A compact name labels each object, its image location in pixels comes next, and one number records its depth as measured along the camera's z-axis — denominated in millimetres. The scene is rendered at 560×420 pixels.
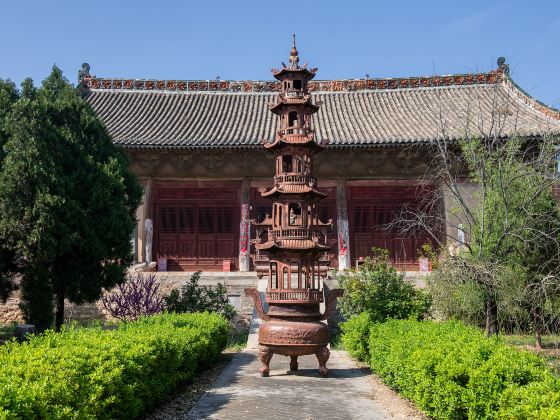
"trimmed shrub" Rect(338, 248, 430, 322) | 11609
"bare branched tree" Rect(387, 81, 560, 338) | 9578
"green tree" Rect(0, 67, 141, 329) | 11312
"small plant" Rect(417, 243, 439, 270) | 11652
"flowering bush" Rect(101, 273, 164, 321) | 14602
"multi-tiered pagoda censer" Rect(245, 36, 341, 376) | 9789
